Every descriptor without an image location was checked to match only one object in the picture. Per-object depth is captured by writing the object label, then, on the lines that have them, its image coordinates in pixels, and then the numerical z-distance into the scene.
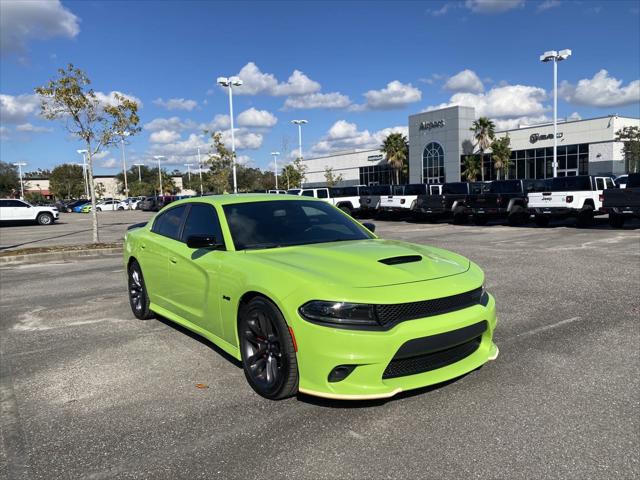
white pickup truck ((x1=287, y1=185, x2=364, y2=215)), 27.31
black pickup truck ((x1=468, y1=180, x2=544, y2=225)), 19.97
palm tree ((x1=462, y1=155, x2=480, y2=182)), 56.00
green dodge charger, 3.24
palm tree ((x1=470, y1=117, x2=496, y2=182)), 54.41
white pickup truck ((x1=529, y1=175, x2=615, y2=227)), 18.06
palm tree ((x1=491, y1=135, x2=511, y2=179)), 53.03
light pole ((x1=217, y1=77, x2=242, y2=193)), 33.44
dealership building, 46.94
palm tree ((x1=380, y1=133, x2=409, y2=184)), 63.81
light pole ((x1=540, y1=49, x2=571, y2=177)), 35.25
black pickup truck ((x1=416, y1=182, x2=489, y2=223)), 21.92
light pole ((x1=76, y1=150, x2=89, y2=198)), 87.57
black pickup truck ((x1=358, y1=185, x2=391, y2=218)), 26.49
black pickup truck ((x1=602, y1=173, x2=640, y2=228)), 16.12
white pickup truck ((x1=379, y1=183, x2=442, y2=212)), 24.71
